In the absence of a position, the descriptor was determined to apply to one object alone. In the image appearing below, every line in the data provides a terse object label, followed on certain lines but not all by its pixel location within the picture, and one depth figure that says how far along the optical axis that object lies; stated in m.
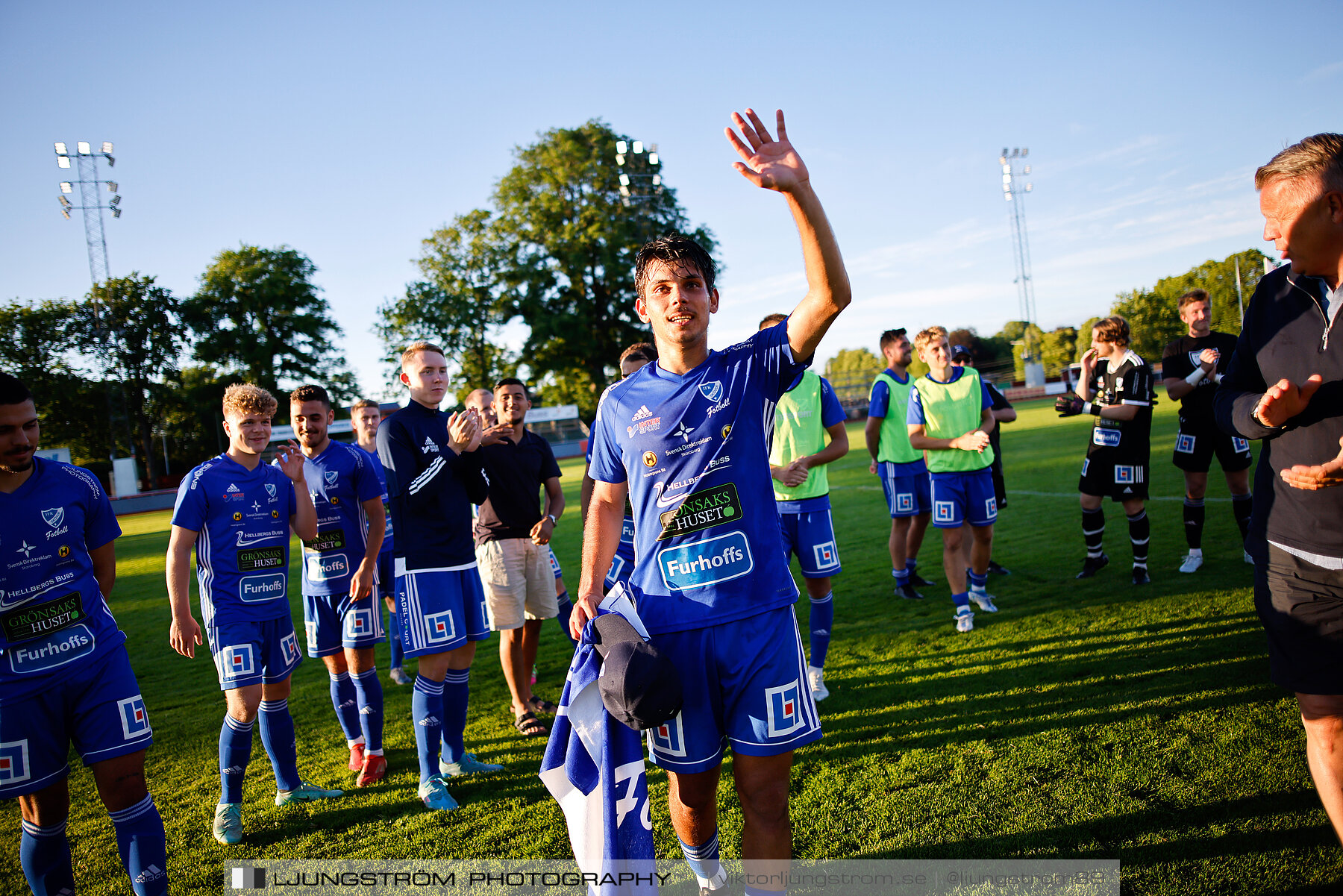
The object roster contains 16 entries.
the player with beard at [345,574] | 4.60
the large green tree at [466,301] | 41.62
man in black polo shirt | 5.16
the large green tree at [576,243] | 39.94
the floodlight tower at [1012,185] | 60.66
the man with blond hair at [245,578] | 3.93
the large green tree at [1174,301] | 67.12
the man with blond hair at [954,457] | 6.03
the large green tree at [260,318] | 44.53
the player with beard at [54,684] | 2.91
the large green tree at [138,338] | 45.94
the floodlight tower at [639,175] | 38.59
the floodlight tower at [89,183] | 39.72
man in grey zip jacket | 2.29
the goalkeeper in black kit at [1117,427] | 6.66
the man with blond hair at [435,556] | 4.27
